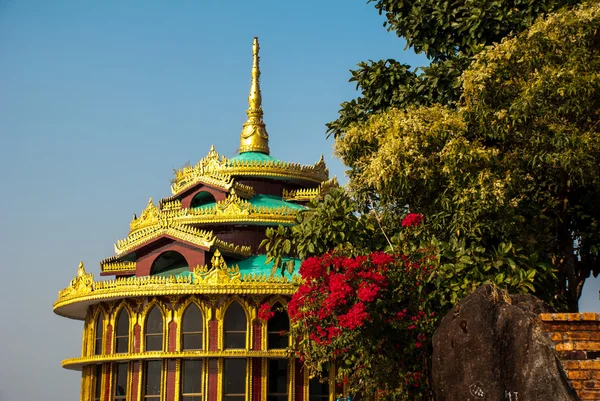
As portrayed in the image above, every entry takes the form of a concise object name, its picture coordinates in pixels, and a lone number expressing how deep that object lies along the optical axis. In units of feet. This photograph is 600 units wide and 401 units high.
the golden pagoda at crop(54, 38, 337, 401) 92.94
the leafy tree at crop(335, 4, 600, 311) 62.59
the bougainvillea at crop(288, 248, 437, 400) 58.80
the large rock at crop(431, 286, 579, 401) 37.57
